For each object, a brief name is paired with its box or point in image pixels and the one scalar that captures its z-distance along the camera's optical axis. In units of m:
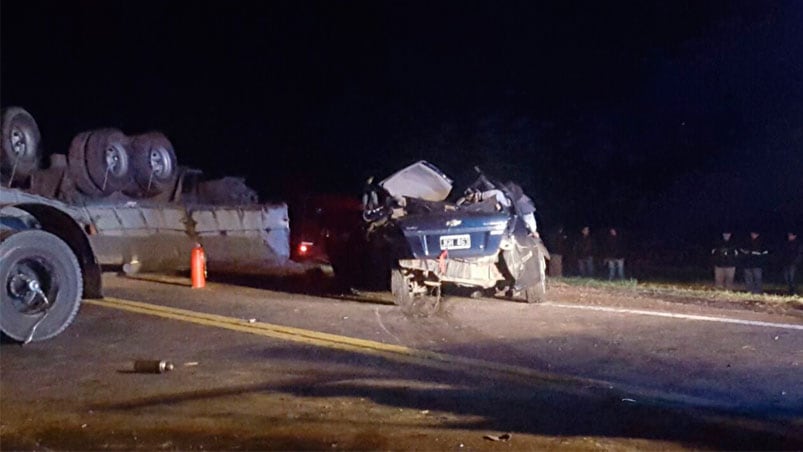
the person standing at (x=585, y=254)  23.33
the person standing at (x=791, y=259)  20.39
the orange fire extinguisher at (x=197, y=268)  14.79
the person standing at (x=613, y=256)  22.73
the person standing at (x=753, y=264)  20.38
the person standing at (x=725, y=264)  20.81
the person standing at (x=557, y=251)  22.23
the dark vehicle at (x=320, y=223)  15.28
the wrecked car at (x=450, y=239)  12.18
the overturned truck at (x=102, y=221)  9.23
